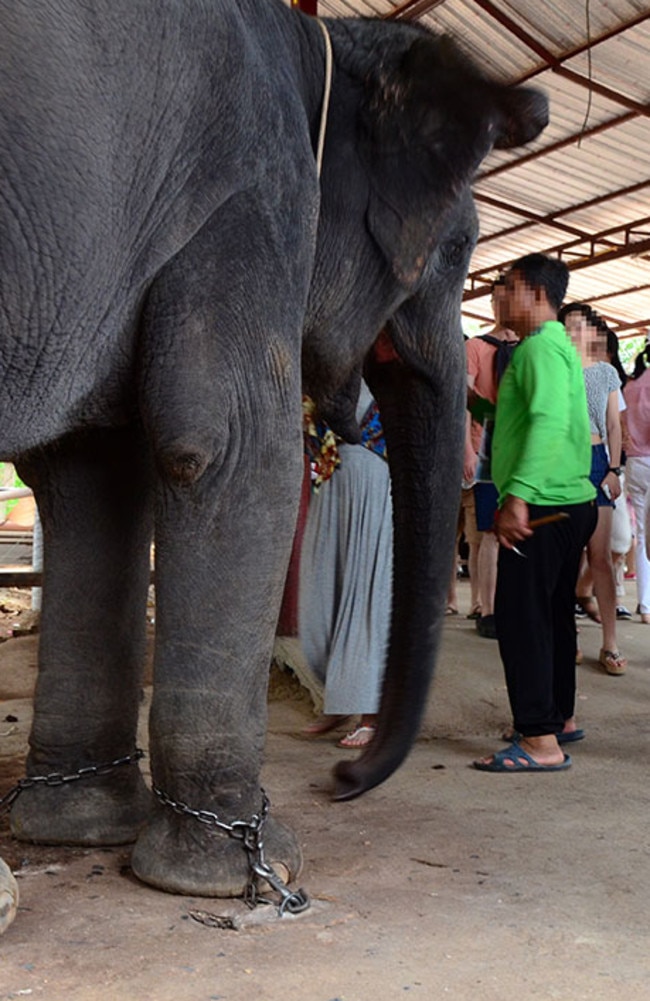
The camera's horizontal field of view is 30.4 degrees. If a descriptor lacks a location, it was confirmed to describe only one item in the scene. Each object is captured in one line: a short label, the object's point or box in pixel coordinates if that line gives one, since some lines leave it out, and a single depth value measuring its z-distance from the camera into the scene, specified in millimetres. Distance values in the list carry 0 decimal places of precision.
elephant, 2352
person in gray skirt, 4566
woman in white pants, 7395
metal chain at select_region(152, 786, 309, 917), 2627
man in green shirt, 4133
